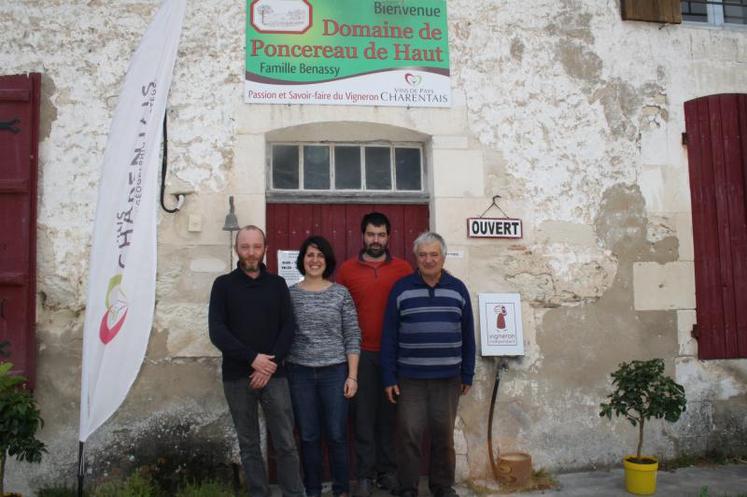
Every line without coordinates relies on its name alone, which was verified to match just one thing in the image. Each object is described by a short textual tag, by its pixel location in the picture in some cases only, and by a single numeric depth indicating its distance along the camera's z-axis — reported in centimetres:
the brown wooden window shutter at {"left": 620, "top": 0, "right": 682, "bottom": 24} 565
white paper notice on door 516
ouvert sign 527
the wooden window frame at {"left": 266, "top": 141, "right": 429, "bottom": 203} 530
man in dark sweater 418
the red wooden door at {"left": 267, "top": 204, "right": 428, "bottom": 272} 525
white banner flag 409
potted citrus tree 464
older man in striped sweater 443
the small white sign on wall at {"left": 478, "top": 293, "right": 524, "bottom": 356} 518
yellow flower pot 468
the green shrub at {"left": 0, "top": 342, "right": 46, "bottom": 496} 369
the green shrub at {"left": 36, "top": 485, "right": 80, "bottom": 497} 457
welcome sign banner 516
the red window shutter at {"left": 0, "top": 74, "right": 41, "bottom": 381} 470
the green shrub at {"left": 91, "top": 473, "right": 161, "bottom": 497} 429
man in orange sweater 460
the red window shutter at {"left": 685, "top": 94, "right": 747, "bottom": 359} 559
